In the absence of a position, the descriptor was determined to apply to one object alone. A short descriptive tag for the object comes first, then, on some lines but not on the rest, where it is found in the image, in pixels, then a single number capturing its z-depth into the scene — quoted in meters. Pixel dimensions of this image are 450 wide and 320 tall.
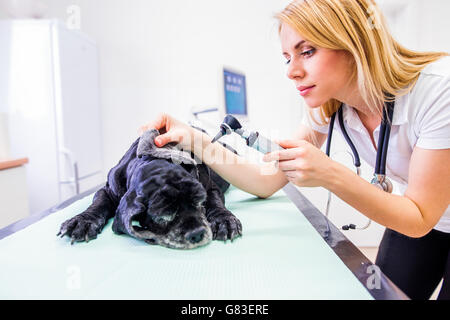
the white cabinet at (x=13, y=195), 1.61
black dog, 0.65
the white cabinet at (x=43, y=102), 2.04
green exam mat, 0.48
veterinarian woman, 0.67
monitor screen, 1.82
